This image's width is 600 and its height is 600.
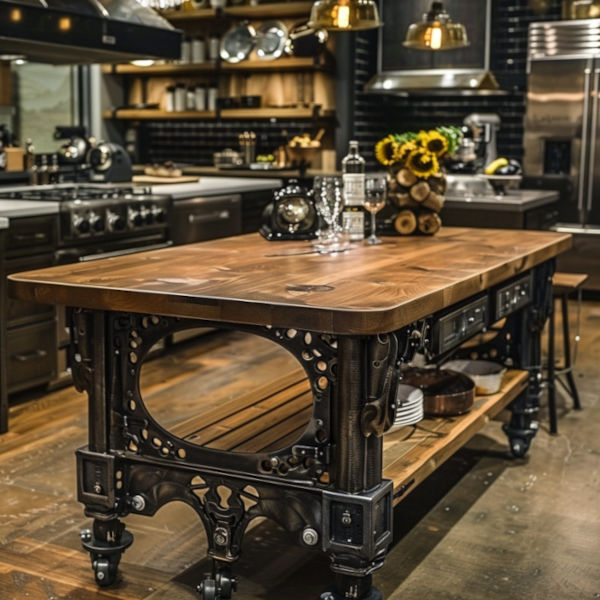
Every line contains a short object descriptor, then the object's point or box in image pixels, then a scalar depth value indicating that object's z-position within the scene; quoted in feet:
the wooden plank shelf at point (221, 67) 25.25
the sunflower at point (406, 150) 12.31
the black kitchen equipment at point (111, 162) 20.40
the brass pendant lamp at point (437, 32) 13.62
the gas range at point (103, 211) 15.53
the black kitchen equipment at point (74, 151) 21.15
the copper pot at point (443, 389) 10.46
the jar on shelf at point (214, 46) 26.78
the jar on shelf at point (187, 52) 27.30
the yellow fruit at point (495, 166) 20.51
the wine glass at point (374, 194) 11.49
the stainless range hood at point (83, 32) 15.30
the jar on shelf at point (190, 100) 27.40
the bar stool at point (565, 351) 13.70
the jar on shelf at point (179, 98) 27.45
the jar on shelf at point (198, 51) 27.04
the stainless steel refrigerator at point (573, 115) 24.56
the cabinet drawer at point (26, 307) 14.34
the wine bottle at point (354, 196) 11.60
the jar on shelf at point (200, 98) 27.25
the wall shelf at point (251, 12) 25.32
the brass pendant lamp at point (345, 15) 11.93
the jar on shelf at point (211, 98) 27.12
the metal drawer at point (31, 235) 14.33
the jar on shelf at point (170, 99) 27.65
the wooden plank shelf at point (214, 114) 25.64
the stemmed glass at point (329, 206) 11.37
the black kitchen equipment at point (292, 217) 11.70
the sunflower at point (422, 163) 12.28
